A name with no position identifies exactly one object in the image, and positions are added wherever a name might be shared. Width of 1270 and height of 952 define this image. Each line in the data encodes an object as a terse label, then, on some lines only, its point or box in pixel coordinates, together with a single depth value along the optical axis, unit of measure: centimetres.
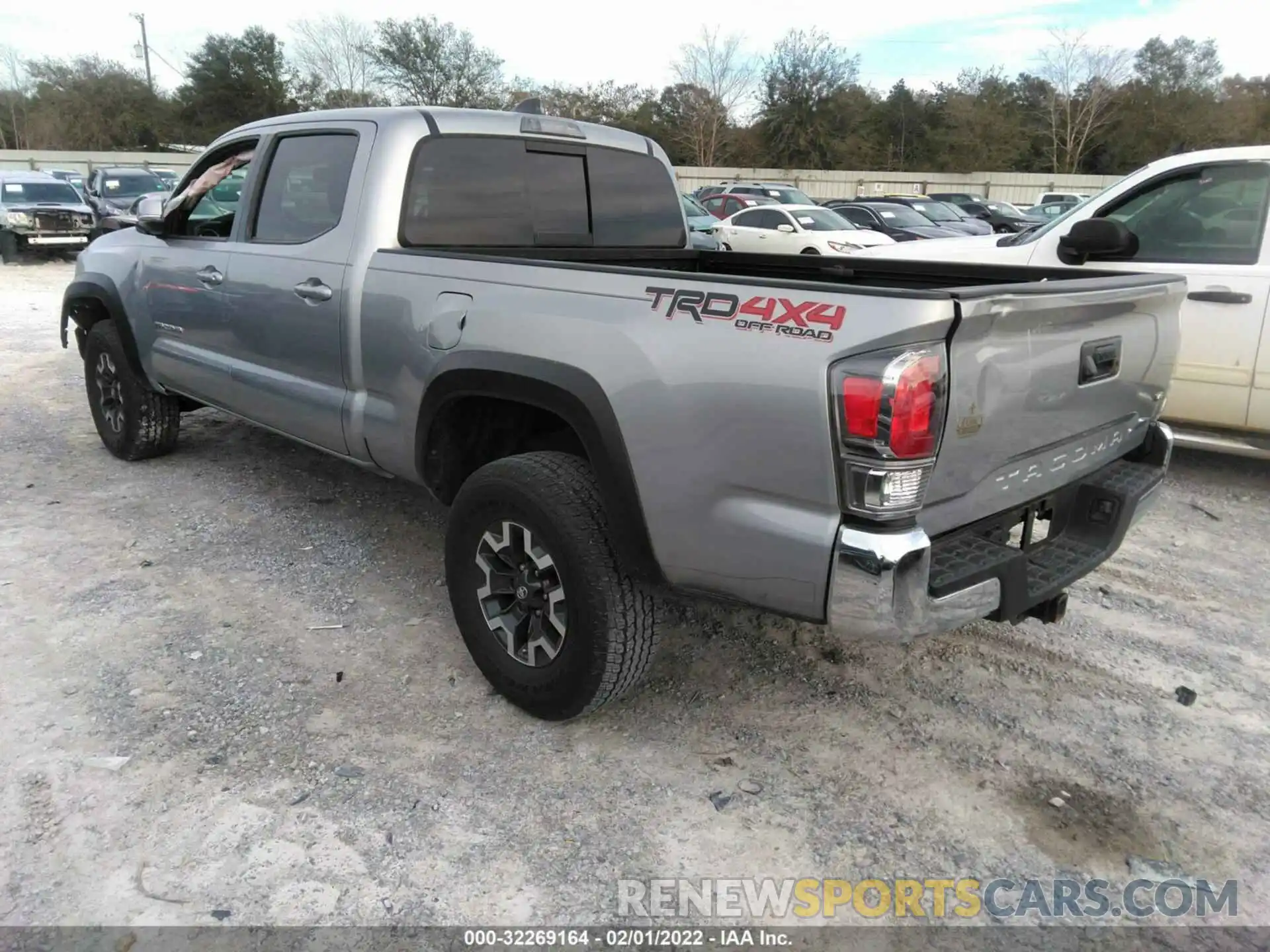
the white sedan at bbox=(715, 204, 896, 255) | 1628
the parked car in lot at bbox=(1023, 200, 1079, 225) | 2291
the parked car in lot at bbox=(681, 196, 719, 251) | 1667
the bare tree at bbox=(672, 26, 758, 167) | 5544
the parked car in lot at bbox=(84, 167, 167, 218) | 1936
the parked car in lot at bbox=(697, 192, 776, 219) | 2112
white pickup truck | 496
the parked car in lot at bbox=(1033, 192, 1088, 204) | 2781
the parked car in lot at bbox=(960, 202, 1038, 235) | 2386
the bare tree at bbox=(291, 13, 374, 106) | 5441
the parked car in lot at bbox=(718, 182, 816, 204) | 2239
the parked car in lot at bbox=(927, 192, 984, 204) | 3075
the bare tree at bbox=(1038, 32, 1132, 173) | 5178
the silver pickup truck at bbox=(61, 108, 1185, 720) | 214
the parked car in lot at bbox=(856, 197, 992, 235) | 2017
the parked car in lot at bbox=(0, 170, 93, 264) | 1739
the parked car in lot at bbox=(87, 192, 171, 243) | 1545
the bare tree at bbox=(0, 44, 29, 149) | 5528
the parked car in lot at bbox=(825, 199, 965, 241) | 1883
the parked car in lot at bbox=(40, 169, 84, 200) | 2442
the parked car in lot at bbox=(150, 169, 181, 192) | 2072
